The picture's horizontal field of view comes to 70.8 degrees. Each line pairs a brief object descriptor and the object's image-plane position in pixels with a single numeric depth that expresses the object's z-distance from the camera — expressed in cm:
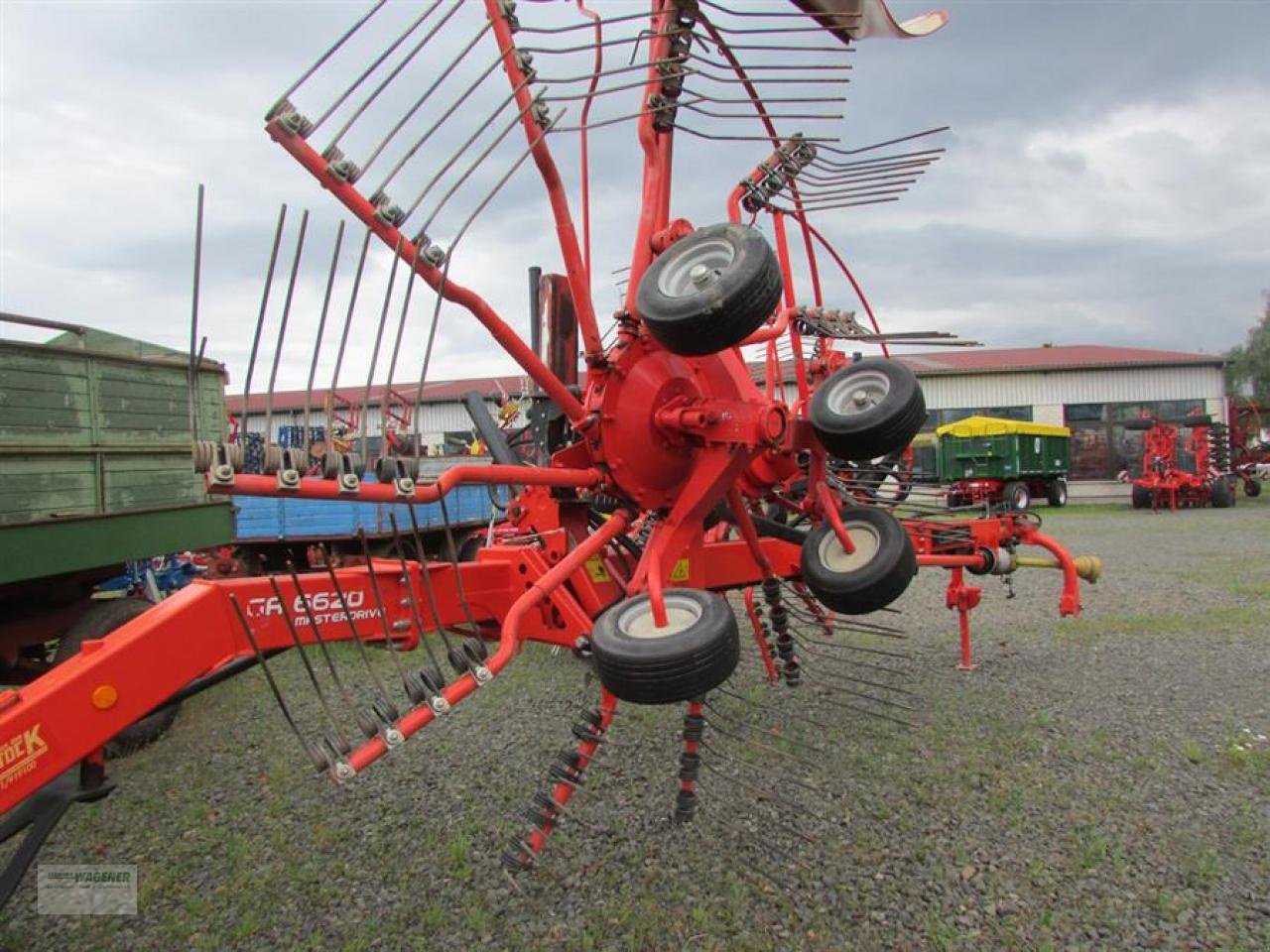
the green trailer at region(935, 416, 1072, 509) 2144
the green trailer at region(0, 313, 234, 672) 438
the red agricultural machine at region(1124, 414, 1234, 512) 2198
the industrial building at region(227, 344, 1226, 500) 2808
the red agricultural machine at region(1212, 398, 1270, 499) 2506
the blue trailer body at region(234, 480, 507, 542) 839
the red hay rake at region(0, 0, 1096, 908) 238
